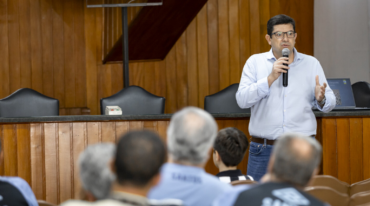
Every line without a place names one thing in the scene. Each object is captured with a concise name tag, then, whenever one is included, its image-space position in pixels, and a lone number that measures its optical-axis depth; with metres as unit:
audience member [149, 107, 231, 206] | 6.50
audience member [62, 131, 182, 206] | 5.24
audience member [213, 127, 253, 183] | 7.10
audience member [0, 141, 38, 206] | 6.67
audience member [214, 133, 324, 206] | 5.62
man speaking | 7.70
